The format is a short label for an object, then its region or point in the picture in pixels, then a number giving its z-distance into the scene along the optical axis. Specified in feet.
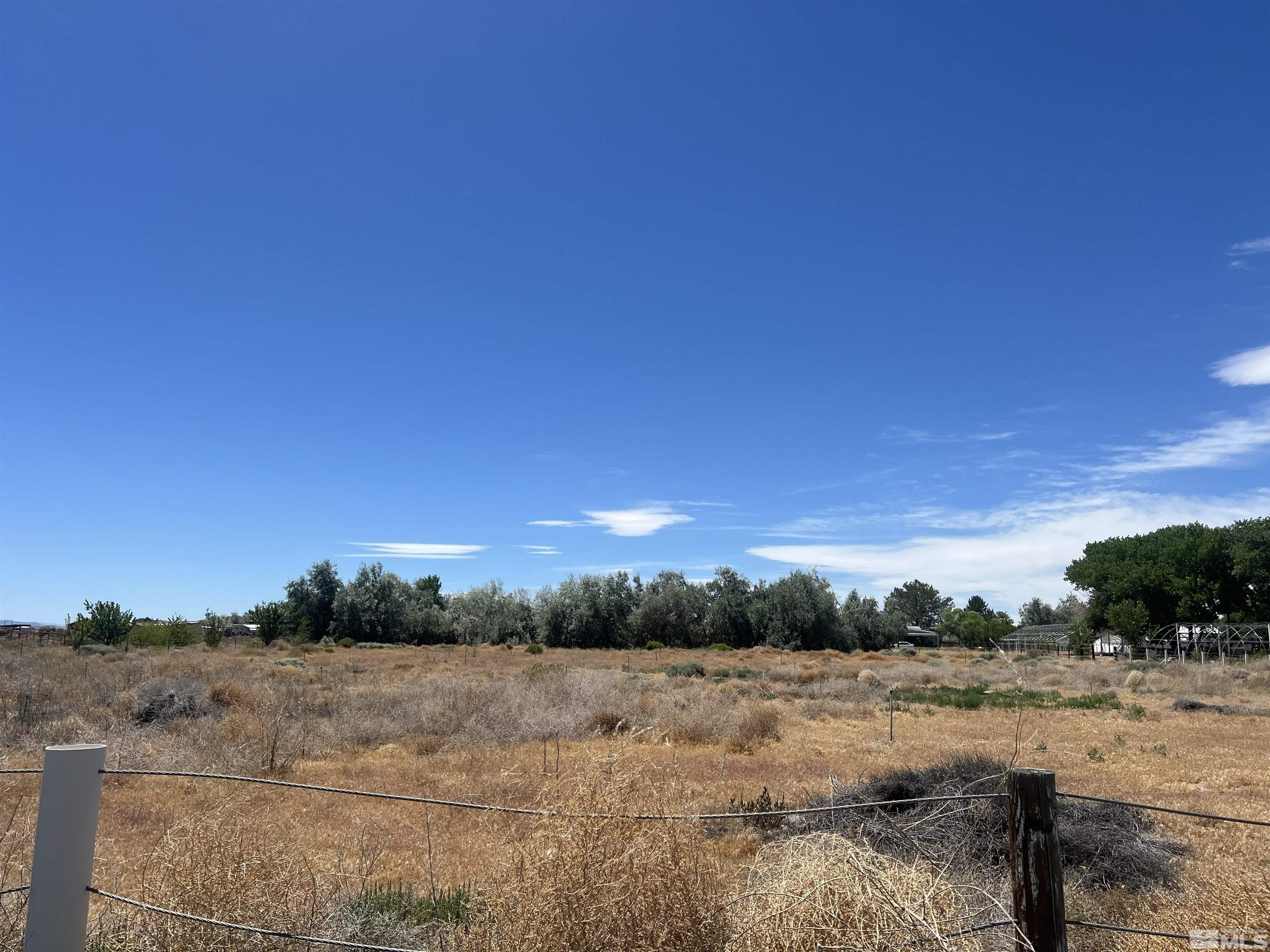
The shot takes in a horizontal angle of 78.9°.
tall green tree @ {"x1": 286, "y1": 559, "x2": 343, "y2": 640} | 189.78
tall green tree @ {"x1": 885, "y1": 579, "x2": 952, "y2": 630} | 496.64
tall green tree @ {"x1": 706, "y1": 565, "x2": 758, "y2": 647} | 216.95
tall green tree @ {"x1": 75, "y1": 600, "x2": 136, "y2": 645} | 114.32
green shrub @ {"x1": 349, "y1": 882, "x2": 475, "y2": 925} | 15.97
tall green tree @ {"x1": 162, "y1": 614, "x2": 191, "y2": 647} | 121.80
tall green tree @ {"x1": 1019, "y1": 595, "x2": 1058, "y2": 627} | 460.55
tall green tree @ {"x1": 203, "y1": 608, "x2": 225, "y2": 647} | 127.03
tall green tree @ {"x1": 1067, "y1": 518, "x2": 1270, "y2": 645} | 184.65
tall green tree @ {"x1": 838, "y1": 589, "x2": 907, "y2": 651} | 225.97
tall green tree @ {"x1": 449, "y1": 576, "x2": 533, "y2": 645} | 212.64
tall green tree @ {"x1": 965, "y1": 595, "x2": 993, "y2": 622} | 474.90
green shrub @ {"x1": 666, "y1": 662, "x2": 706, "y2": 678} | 101.76
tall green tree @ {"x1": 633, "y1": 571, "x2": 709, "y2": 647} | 214.48
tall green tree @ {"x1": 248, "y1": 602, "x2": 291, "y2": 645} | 158.92
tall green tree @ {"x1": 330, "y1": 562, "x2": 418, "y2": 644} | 190.60
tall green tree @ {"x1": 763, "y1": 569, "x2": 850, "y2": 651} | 206.59
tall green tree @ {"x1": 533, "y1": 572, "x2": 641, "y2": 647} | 208.74
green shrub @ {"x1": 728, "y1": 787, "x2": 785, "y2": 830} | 30.07
